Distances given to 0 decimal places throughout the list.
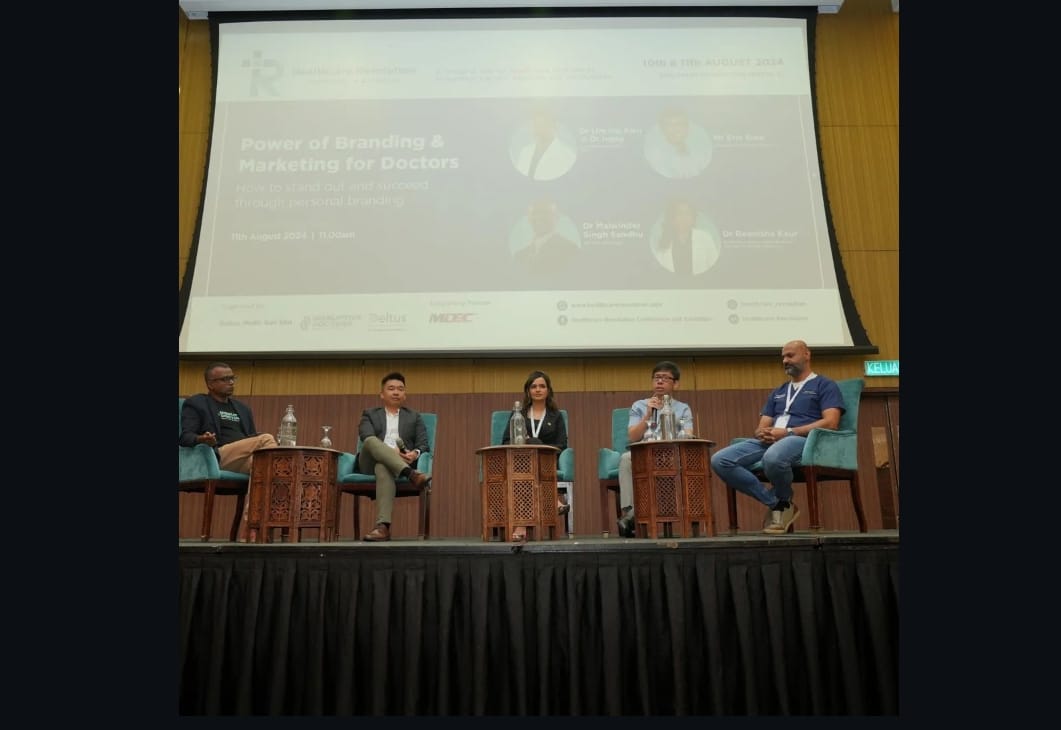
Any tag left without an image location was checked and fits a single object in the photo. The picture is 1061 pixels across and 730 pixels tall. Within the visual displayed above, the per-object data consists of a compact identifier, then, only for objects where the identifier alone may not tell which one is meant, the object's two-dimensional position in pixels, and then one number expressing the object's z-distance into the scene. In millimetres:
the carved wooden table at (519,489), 3438
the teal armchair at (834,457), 3861
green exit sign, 5656
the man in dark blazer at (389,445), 4055
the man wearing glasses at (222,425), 4168
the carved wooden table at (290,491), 3639
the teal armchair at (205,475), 4102
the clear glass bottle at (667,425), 3719
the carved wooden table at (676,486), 3482
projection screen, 5547
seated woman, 4293
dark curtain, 2668
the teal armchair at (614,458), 4605
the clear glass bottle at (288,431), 3988
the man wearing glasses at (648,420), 4129
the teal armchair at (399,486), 4344
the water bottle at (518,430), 3691
